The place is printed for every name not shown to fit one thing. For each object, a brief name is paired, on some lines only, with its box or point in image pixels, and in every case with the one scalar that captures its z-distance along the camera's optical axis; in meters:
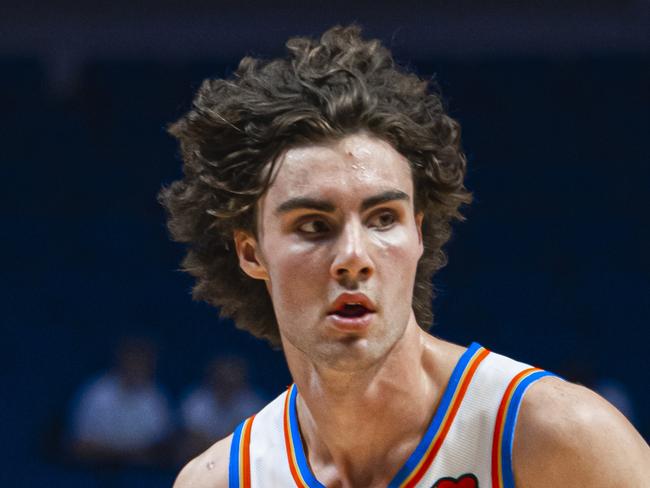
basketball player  5.92
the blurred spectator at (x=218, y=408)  16.50
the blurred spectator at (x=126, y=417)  16.47
